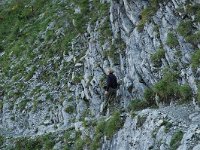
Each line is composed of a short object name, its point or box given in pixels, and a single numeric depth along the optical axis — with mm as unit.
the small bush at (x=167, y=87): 22844
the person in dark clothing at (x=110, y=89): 27297
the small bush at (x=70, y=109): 30173
